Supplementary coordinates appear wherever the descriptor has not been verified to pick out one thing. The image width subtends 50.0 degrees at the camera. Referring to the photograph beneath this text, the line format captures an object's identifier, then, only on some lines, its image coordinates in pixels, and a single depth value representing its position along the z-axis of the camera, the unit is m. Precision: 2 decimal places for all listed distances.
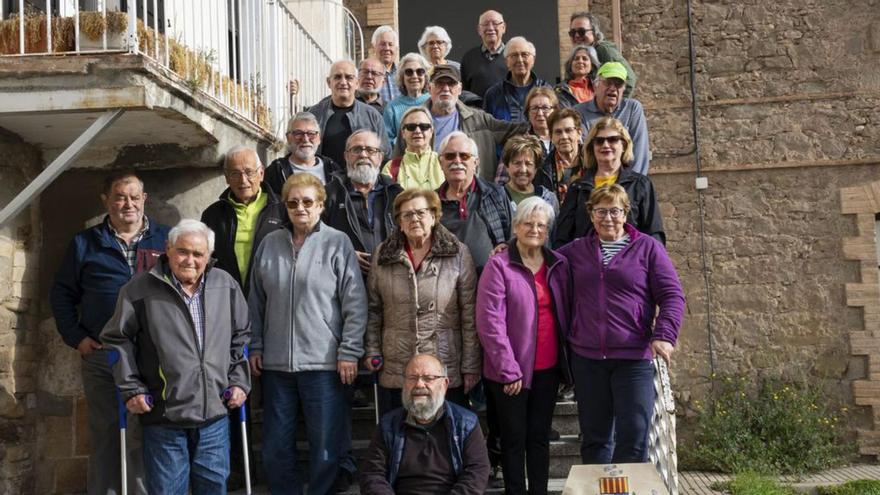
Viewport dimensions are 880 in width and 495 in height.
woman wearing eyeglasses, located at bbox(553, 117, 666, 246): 4.92
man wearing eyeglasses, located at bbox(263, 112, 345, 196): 5.47
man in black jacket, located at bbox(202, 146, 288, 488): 5.14
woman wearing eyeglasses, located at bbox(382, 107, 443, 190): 5.55
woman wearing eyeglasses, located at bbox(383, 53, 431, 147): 6.50
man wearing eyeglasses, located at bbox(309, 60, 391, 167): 6.20
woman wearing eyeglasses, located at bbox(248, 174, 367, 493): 4.56
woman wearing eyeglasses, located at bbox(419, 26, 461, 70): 7.25
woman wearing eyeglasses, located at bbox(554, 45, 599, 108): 6.73
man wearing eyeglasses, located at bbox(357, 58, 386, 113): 6.70
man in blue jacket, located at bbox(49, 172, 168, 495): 4.85
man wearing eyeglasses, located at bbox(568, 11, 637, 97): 7.19
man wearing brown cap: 6.08
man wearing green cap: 5.97
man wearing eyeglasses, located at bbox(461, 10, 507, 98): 7.28
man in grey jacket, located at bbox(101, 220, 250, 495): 4.13
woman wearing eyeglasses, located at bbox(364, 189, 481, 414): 4.56
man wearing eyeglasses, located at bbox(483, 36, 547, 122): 6.52
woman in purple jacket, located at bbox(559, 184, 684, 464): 4.34
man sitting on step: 4.14
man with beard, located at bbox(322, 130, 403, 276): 5.18
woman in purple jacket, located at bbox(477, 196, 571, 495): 4.45
